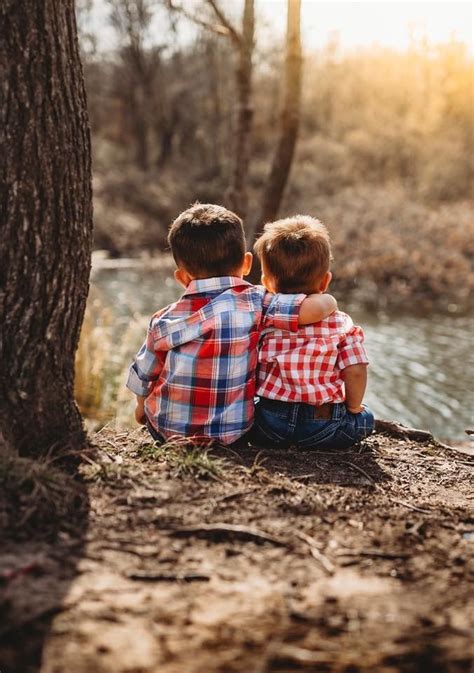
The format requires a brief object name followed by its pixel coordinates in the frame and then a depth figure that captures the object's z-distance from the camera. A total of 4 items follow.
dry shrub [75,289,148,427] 5.71
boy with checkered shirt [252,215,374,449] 3.08
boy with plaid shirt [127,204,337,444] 2.99
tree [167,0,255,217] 5.94
